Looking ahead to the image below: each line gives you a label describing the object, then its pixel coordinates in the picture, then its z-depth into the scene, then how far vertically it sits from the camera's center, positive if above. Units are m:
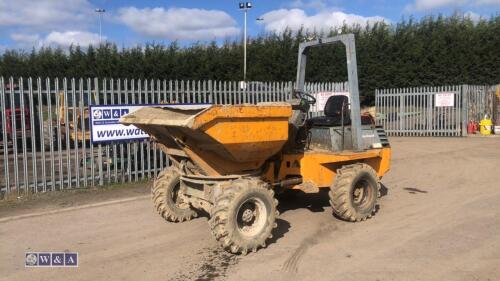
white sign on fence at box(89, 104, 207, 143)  9.53 -0.26
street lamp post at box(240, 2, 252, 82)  29.47 +3.63
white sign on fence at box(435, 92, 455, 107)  19.66 +0.34
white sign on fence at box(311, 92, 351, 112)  14.68 +0.34
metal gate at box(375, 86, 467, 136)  19.69 -0.14
